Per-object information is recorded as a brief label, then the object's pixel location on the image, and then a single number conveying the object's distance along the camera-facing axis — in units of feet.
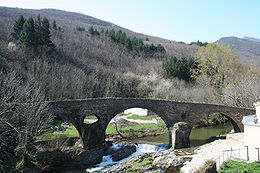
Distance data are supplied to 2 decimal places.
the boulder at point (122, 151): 57.88
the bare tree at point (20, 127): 44.04
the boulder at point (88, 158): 54.08
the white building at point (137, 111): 111.11
